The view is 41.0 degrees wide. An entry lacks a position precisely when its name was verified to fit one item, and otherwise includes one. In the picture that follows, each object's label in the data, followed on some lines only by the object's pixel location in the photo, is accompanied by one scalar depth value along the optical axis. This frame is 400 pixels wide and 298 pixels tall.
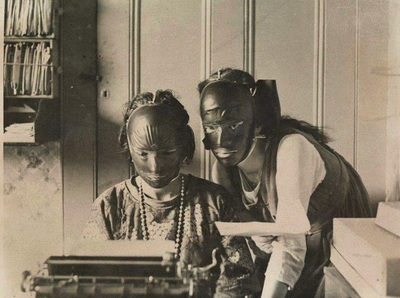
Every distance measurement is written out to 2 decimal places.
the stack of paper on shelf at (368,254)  1.13
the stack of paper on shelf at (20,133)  1.39
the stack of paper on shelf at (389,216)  1.26
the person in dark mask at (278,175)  1.40
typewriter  1.19
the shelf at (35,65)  1.39
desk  1.28
